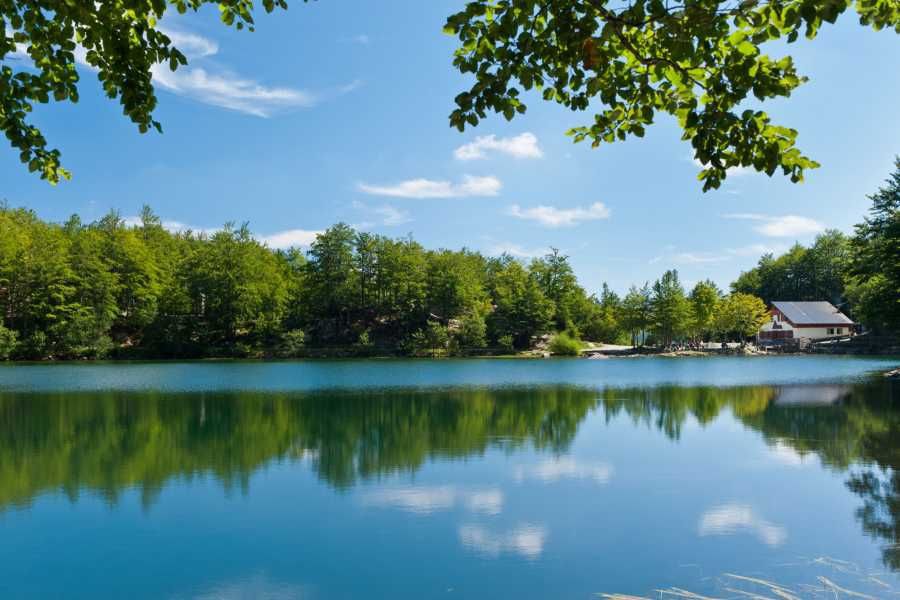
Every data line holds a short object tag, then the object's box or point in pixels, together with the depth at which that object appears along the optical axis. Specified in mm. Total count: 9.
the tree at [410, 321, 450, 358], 55969
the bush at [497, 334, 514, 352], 56344
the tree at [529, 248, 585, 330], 61812
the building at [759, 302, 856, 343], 70812
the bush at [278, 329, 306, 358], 55594
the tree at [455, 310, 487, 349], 56344
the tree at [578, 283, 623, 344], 64438
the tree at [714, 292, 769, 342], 63312
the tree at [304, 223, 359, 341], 60969
